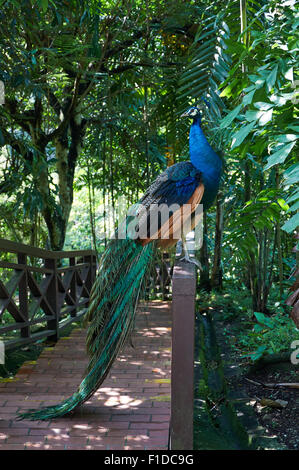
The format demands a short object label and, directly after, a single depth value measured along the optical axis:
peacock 2.58
